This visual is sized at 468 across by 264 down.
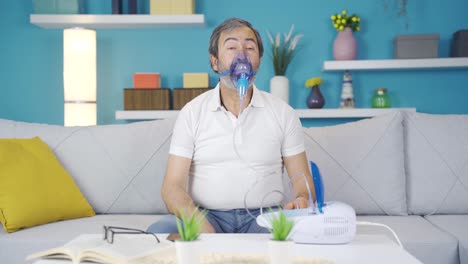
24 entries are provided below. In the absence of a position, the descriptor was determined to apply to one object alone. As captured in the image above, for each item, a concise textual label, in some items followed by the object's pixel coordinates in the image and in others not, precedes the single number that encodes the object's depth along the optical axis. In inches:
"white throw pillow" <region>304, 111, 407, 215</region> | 93.0
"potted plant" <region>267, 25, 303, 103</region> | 133.0
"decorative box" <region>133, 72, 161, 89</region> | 134.6
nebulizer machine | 49.9
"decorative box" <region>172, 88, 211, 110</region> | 132.0
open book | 42.3
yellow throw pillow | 81.3
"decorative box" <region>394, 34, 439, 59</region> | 131.2
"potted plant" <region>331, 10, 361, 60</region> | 132.2
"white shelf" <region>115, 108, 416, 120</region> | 131.0
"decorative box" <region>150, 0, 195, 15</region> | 133.2
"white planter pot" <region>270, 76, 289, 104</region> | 132.7
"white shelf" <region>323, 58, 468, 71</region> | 130.0
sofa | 92.7
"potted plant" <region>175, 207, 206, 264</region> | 36.4
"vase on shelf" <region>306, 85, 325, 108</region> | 134.3
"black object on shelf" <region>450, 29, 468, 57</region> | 130.0
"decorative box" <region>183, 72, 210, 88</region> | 132.4
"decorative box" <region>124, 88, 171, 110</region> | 133.4
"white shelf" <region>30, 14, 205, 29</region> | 132.5
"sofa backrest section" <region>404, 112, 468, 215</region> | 92.4
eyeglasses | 46.7
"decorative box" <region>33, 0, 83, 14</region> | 134.8
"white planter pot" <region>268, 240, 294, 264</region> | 36.6
